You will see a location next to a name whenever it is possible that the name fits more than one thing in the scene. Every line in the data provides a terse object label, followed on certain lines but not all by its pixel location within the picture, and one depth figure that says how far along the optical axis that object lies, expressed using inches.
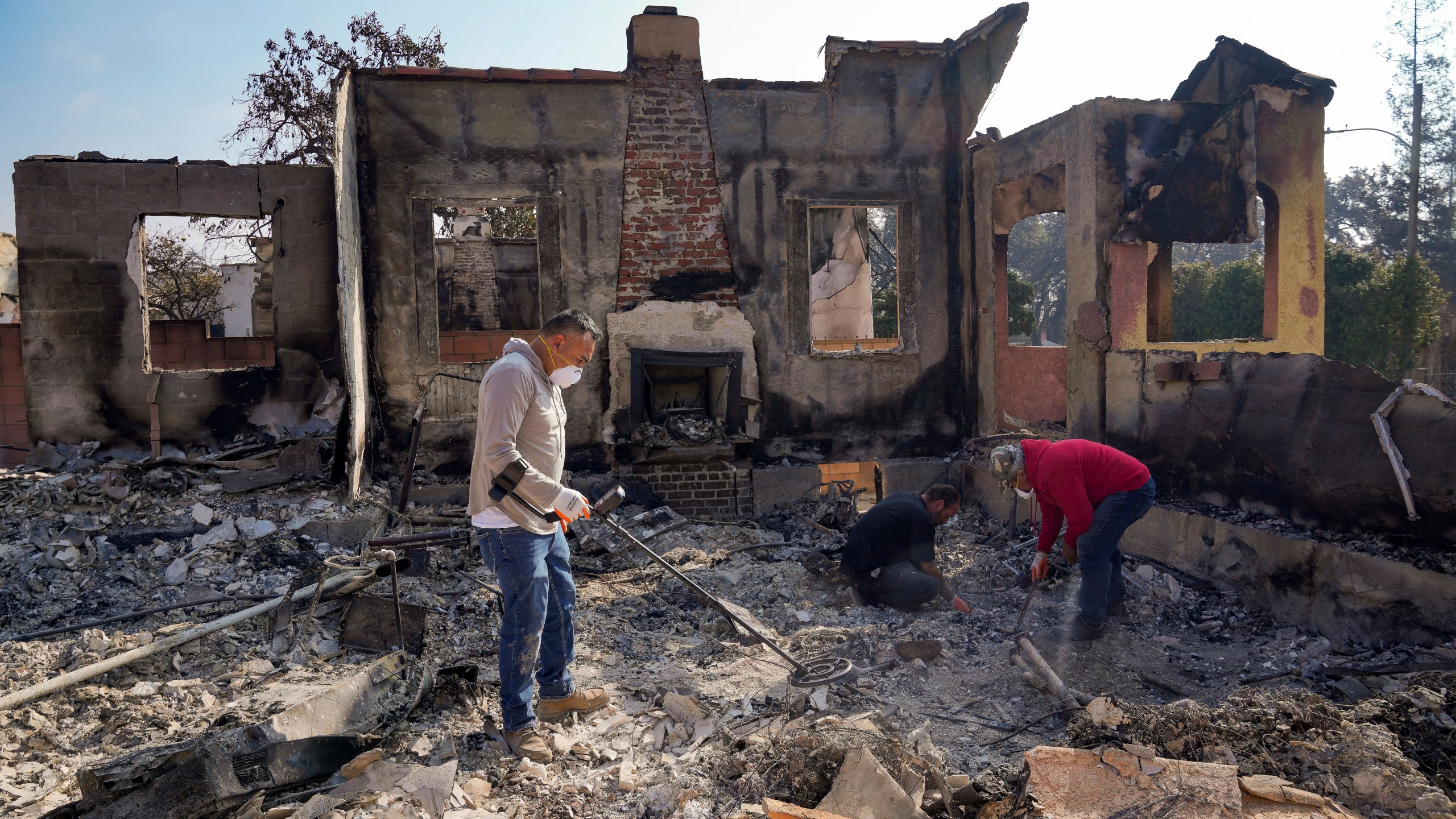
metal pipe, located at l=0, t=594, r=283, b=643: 217.9
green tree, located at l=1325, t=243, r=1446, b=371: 601.3
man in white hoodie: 148.7
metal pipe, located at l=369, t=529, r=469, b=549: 225.8
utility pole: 881.5
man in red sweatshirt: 212.4
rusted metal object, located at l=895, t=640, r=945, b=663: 209.8
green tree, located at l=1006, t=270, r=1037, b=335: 798.5
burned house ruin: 325.7
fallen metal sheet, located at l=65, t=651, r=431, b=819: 125.6
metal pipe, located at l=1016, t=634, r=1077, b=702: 181.6
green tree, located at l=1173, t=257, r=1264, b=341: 660.7
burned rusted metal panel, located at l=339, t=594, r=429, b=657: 205.8
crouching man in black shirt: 247.0
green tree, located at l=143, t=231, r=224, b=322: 717.3
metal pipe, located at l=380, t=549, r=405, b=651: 199.9
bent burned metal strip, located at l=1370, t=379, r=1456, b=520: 204.5
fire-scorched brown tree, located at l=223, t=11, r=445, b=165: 637.9
